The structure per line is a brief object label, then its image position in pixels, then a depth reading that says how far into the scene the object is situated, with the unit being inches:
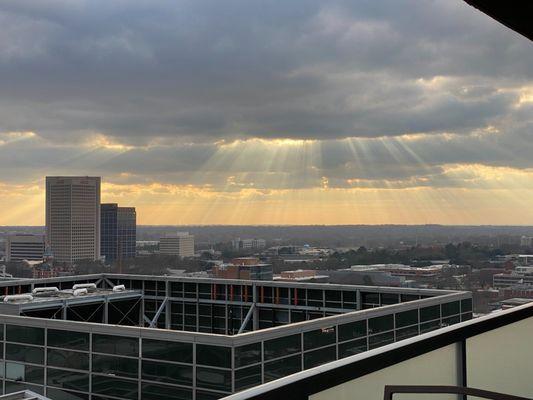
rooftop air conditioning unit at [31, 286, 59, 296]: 1132.5
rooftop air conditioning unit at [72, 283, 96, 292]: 1226.7
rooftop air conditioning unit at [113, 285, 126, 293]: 1240.1
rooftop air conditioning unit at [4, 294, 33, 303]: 1035.3
